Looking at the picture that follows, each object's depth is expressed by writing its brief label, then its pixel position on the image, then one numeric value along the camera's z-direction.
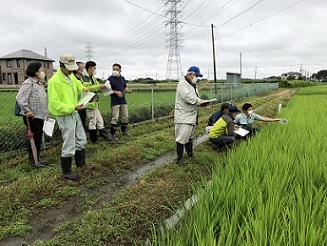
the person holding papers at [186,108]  3.85
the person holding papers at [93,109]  4.89
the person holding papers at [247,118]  5.16
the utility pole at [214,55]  20.24
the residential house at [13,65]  34.60
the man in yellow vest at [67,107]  3.12
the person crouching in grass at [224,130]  4.75
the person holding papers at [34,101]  3.62
